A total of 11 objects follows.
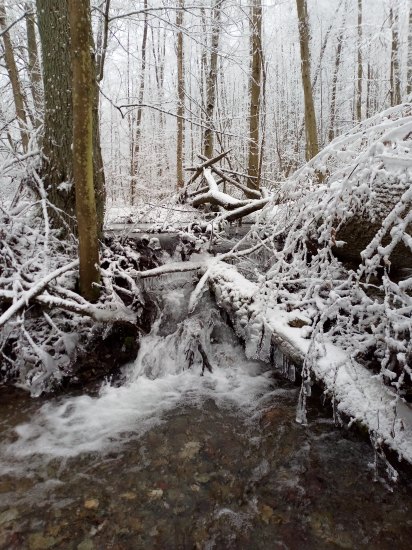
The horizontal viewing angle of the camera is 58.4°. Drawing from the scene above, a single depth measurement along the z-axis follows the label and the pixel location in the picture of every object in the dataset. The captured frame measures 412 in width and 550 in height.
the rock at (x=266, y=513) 2.29
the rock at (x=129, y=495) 2.45
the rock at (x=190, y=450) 2.86
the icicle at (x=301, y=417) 3.18
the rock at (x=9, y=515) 2.25
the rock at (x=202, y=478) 2.60
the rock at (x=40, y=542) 2.09
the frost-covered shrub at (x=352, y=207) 1.58
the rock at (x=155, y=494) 2.46
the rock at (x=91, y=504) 2.36
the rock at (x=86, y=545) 2.09
